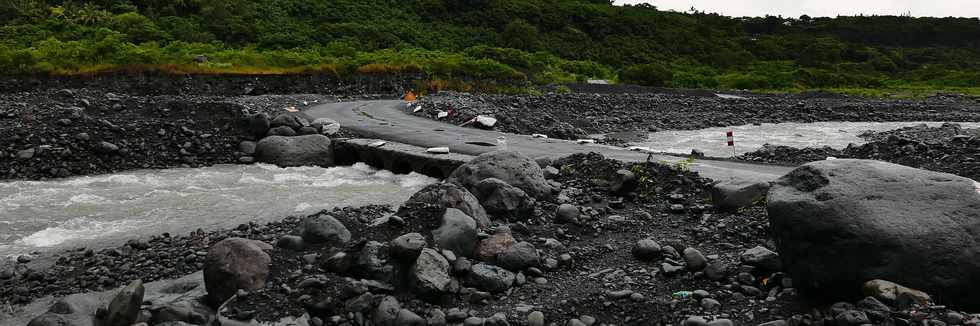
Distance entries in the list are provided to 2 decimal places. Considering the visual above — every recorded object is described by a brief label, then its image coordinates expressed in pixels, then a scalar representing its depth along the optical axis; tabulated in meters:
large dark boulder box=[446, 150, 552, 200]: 11.74
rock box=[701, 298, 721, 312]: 7.11
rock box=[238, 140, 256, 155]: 19.05
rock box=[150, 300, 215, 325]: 7.10
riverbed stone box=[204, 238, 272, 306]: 7.69
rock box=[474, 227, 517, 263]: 8.60
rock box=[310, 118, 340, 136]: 20.78
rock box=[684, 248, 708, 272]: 8.06
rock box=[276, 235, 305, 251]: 8.98
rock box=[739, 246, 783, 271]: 7.71
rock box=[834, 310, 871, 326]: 6.04
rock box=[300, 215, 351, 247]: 9.15
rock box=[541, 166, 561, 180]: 13.16
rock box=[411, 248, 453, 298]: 7.50
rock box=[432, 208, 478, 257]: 8.66
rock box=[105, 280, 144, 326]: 7.09
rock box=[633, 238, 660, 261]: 8.66
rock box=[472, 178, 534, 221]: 10.58
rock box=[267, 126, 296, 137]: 20.07
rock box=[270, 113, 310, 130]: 20.58
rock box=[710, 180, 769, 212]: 10.16
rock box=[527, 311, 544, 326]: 6.97
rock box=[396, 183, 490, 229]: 9.80
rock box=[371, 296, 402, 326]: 6.97
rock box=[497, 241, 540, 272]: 8.41
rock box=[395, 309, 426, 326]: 6.93
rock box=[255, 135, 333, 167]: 18.06
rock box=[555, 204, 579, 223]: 10.38
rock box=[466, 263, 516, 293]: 7.87
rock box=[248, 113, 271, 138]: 20.19
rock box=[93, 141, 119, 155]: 16.95
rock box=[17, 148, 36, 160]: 15.80
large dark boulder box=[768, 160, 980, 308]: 6.24
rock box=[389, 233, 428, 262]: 7.88
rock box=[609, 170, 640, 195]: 11.79
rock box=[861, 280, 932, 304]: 6.16
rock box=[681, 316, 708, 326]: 6.62
